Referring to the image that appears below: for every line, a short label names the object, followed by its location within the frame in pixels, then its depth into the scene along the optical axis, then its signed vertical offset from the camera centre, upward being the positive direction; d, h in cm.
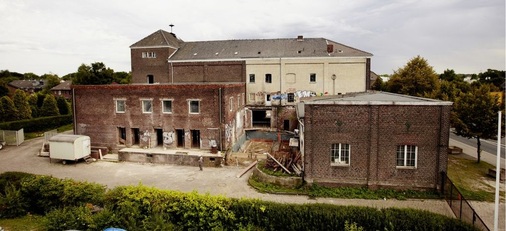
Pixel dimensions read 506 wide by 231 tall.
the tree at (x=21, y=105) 4219 -49
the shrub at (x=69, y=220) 1227 -469
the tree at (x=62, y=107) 5019 -91
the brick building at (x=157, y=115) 2539 -117
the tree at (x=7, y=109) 4066 -100
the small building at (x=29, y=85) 8175 +438
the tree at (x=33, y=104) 4634 -41
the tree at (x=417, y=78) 3681 +265
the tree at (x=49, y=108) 4666 -100
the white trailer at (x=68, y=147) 2382 -355
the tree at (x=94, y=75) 5391 +458
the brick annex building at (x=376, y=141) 1650 -221
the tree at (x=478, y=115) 2192 -109
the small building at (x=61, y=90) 7331 +264
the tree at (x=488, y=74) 6242 +549
